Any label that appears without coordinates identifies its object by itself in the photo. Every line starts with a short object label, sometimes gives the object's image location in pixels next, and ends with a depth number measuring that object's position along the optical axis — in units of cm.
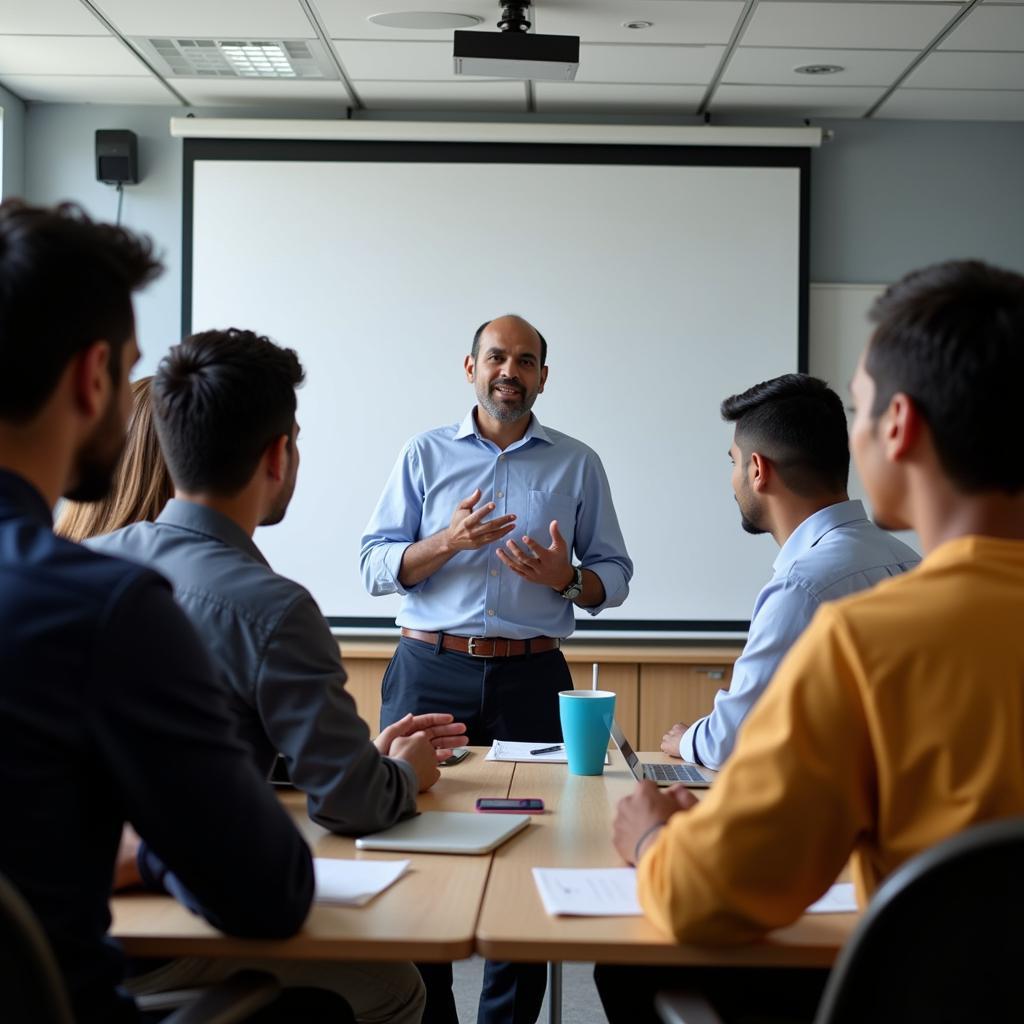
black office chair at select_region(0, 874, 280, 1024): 95
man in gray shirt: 153
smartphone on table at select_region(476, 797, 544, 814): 179
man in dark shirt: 104
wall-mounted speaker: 474
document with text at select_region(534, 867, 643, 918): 131
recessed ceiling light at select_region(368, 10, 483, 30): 385
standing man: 308
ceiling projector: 350
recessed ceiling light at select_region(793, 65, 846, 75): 432
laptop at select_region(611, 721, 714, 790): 201
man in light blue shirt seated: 206
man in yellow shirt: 106
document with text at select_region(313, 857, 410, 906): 135
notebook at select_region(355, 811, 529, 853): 156
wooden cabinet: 441
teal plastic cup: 201
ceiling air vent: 419
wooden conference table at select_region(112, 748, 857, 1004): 121
